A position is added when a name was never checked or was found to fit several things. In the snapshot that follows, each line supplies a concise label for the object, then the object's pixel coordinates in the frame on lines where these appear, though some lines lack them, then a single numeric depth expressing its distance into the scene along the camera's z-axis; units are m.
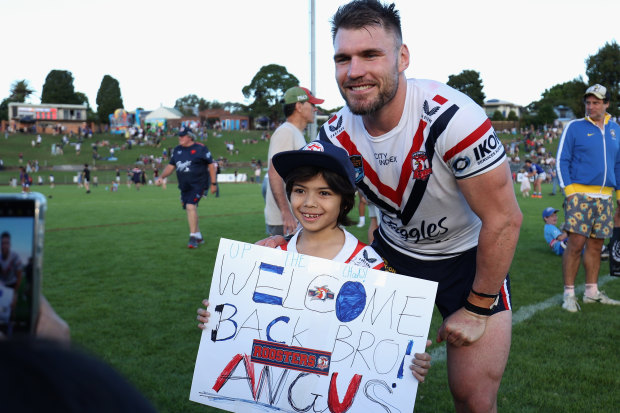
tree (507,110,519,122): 100.81
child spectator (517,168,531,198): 26.67
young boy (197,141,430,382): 3.06
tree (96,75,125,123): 104.12
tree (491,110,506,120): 103.26
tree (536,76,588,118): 69.06
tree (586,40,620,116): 69.75
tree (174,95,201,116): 159.00
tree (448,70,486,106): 105.31
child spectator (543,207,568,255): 10.41
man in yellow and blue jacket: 6.67
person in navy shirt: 11.34
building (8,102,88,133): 82.44
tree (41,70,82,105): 107.06
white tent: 103.44
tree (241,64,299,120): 112.75
